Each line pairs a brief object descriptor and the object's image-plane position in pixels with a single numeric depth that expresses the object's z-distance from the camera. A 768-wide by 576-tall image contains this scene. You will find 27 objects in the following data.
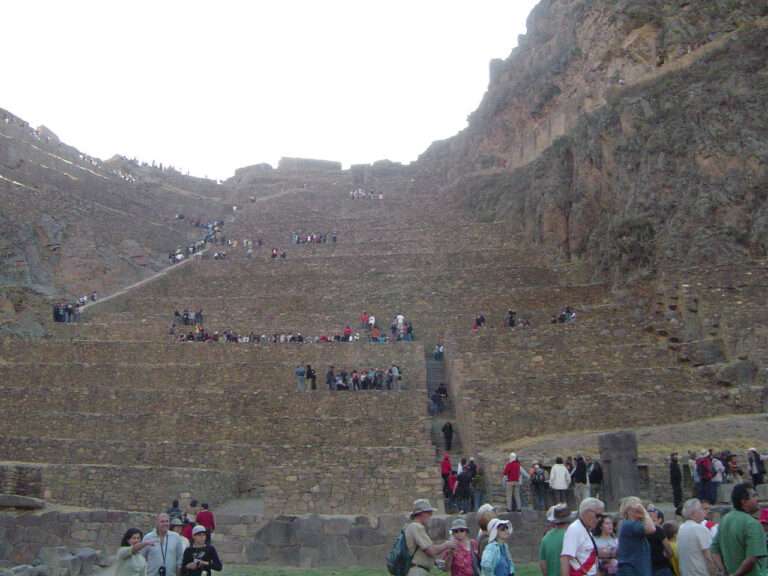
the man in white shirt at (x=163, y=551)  8.73
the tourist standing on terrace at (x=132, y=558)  8.58
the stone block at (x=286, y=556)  14.49
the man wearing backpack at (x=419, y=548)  7.42
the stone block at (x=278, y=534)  14.68
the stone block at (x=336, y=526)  14.44
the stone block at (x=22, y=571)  13.38
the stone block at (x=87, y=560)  14.65
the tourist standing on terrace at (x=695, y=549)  7.48
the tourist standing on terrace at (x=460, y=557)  7.38
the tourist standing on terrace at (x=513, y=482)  16.36
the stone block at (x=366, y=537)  14.30
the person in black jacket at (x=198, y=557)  8.70
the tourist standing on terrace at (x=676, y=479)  15.66
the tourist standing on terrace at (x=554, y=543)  7.32
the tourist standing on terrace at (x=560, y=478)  15.95
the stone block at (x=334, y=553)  14.24
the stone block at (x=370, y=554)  14.14
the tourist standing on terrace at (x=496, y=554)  7.33
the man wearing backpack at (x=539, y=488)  16.45
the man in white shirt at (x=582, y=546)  6.95
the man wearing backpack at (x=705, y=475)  14.89
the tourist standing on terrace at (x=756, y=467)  15.41
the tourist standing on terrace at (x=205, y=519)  14.13
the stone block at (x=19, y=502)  18.45
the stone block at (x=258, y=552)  14.68
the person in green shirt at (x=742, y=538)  6.90
